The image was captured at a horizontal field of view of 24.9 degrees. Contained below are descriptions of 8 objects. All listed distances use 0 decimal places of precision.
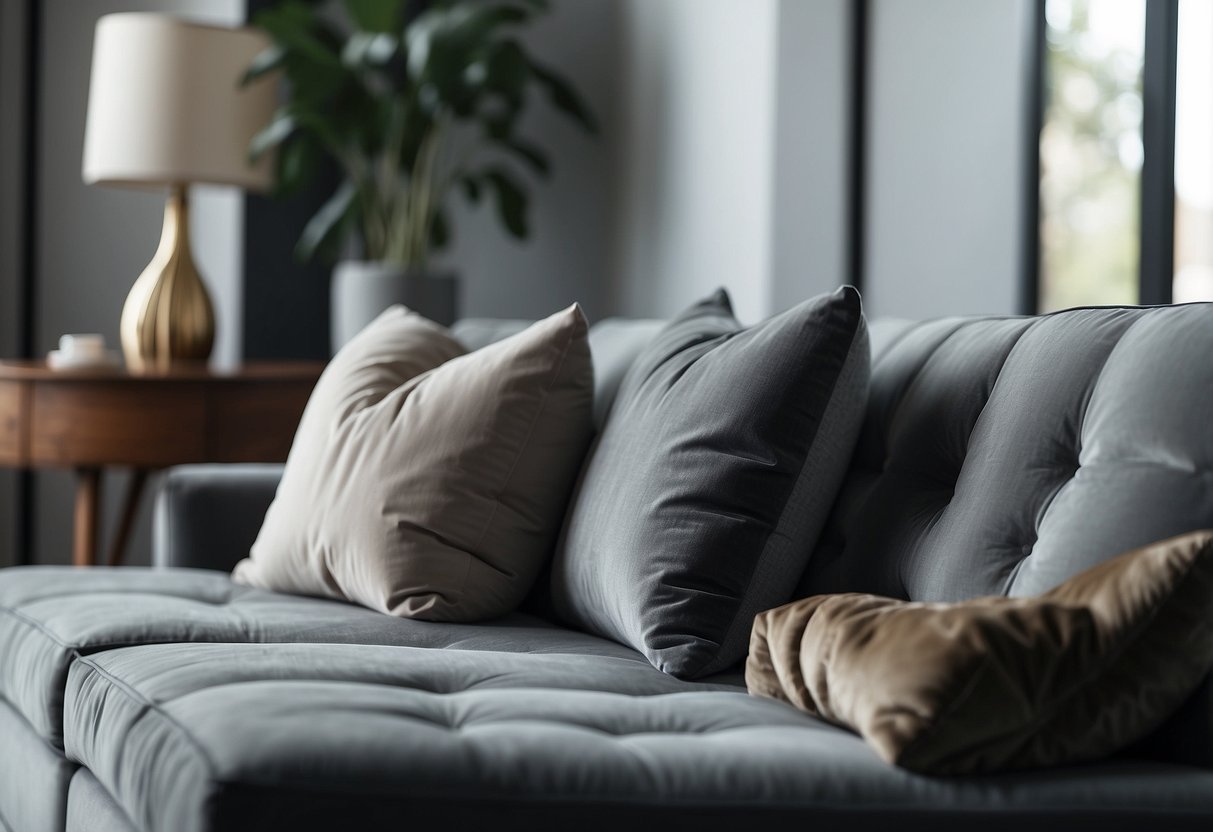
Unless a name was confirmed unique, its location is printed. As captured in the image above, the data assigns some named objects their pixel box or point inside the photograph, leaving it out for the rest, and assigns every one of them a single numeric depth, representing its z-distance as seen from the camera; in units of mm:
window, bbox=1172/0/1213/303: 4301
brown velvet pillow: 2269
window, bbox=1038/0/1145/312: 4515
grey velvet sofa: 2232
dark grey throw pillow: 3172
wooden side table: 4465
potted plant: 4904
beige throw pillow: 3618
